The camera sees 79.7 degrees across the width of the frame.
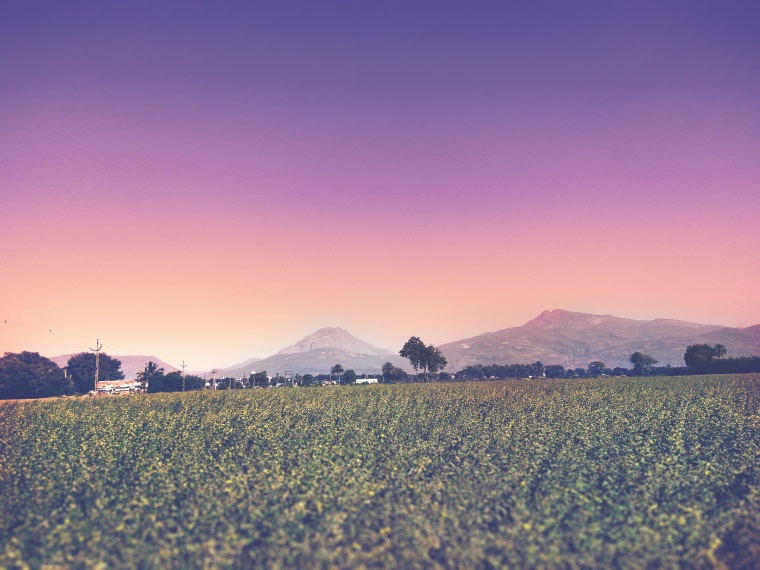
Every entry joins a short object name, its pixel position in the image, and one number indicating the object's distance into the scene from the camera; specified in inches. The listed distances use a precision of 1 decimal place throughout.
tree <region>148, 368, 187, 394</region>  6038.4
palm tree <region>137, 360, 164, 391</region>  6747.1
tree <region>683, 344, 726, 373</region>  6353.3
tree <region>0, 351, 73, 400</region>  5349.4
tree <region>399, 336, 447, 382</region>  7352.4
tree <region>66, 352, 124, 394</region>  7185.0
